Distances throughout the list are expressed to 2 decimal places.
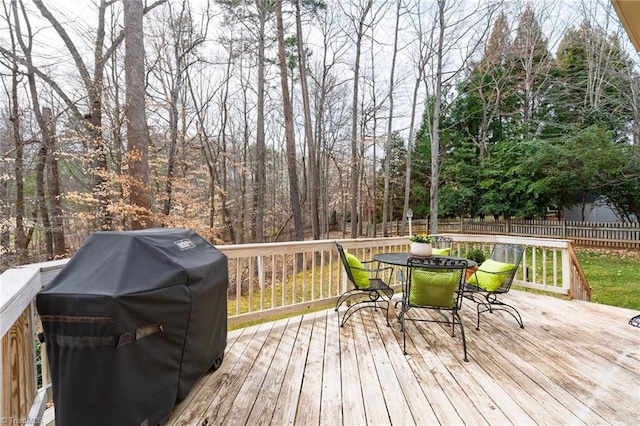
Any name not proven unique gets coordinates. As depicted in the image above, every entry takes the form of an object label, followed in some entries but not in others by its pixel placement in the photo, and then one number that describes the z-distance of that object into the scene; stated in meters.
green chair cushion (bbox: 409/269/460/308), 2.64
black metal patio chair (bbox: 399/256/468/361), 2.64
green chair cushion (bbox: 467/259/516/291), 3.20
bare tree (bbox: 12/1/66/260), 6.01
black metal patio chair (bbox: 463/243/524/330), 3.21
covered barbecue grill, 1.28
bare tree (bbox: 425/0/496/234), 8.17
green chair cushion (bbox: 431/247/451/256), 3.91
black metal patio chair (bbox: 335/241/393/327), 3.24
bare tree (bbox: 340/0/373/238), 9.80
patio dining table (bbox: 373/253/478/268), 2.97
